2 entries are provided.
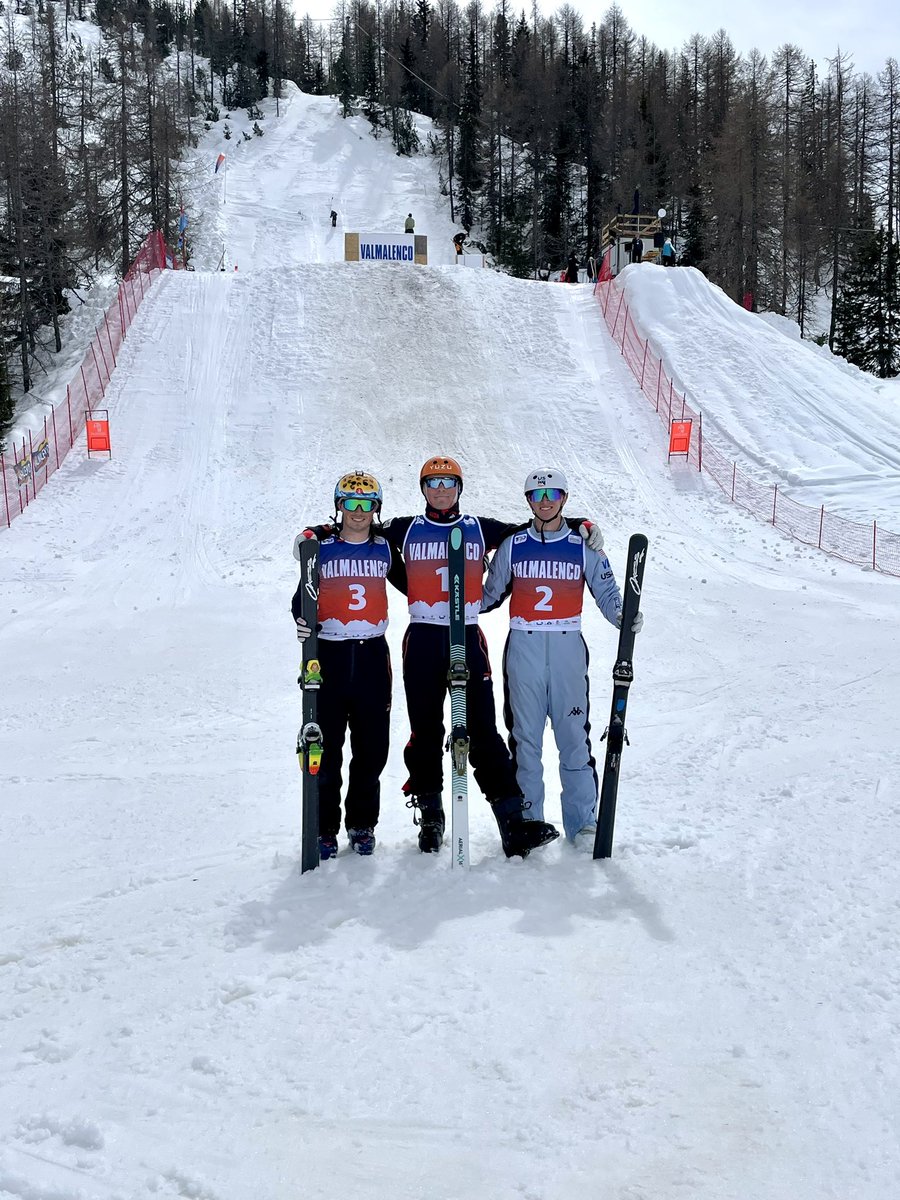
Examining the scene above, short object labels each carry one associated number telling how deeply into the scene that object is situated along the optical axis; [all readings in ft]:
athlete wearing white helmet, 14.61
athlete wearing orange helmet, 14.47
